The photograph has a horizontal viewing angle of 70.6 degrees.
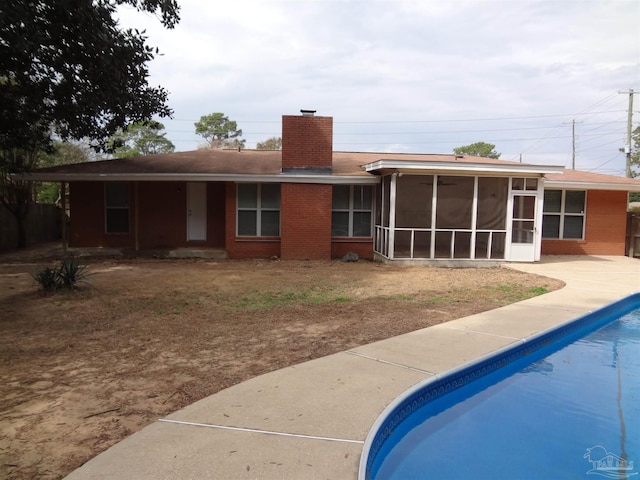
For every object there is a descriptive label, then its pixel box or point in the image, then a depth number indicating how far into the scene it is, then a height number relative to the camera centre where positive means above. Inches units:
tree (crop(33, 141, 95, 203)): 1007.6 +99.3
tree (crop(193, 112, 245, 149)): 2433.6 +433.3
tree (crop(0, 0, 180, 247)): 332.2 +112.5
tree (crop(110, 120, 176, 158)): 2304.4 +332.2
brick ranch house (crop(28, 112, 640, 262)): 556.7 +4.0
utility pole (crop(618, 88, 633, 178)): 1290.6 +253.5
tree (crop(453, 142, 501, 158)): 2503.7 +349.0
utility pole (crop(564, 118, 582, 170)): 2133.4 +299.7
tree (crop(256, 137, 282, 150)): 2062.7 +293.3
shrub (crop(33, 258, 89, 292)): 335.0 -56.2
